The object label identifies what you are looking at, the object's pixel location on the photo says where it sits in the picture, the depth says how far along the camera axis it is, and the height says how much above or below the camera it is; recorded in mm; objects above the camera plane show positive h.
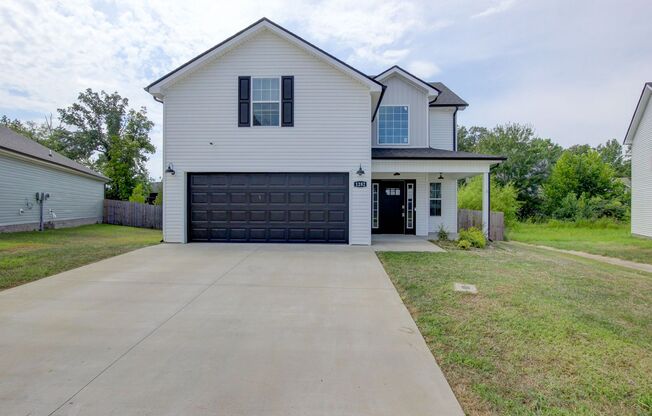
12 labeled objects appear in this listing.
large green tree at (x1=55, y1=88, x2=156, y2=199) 32344 +7385
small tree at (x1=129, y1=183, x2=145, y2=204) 24812 +666
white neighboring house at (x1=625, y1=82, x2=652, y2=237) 15750 +2172
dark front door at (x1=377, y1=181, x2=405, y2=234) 14086 -95
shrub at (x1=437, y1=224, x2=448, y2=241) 11952 -1060
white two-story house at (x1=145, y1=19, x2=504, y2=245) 10961 +1981
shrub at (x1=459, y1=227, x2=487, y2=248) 10895 -1022
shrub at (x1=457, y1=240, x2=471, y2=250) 10625 -1220
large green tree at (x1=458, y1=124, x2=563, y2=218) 29797 +4197
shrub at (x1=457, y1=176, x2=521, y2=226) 18031 +390
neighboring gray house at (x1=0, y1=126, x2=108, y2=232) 14875 +846
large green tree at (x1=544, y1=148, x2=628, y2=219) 24495 +1603
